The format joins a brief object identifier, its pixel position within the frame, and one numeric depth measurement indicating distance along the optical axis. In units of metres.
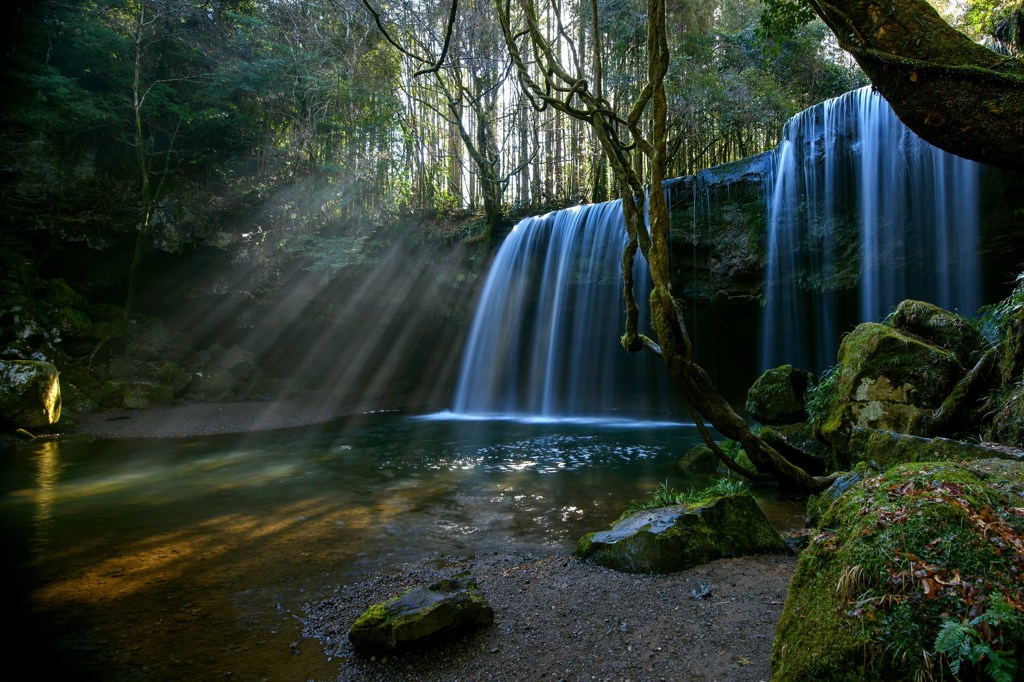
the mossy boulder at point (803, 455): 5.85
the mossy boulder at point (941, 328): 5.31
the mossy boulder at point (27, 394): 9.93
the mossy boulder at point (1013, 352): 4.11
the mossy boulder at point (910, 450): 3.36
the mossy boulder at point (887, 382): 5.07
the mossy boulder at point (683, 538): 3.55
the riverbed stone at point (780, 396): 7.25
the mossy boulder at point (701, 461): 7.19
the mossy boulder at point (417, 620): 2.68
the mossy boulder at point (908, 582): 1.66
